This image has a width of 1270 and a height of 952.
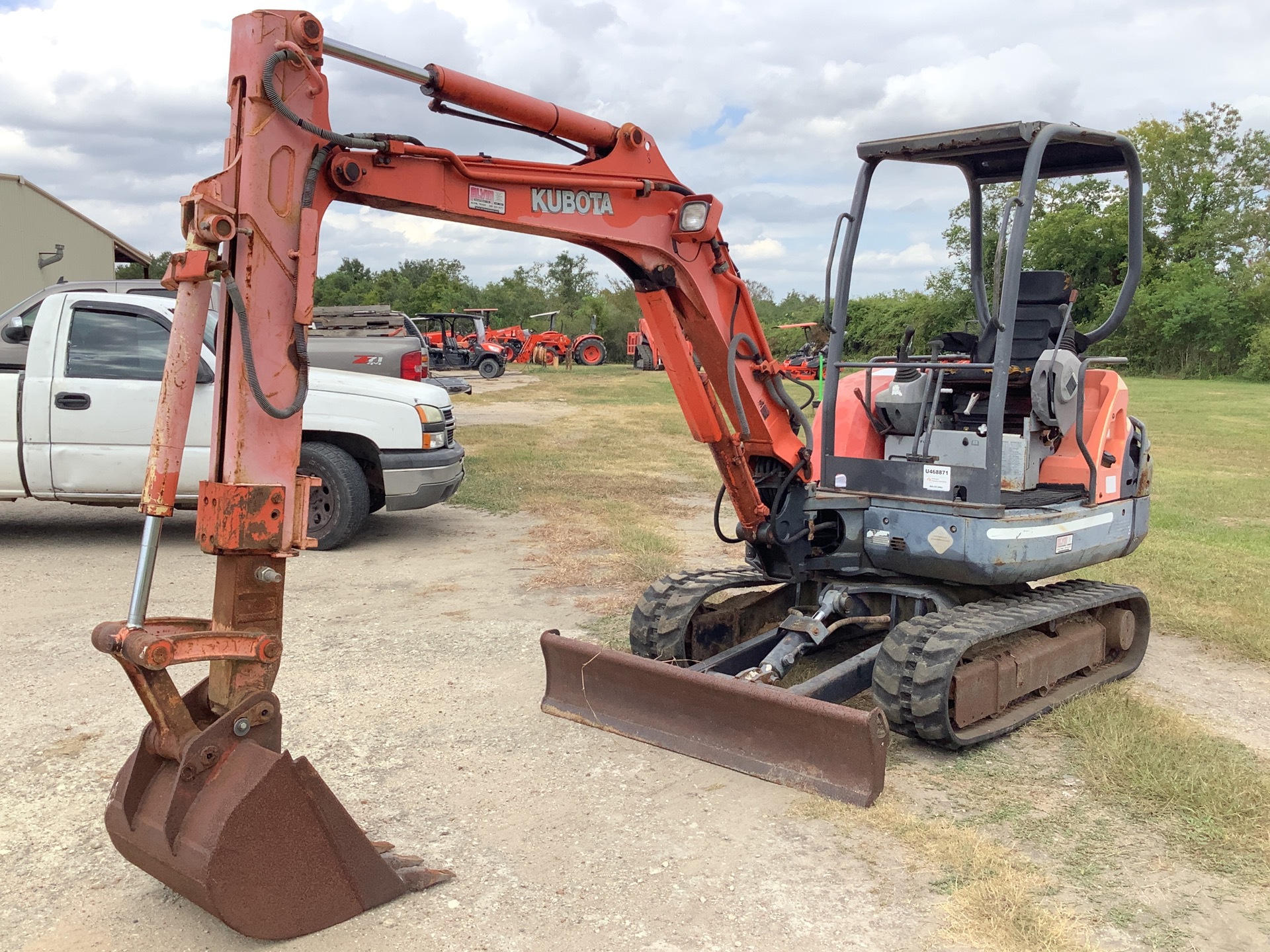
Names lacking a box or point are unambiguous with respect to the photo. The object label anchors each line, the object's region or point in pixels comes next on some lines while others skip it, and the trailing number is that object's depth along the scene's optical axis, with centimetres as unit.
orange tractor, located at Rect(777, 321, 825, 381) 2950
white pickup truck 912
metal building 2800
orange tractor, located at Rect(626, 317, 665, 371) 4547
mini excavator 361
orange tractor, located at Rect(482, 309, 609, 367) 4838
